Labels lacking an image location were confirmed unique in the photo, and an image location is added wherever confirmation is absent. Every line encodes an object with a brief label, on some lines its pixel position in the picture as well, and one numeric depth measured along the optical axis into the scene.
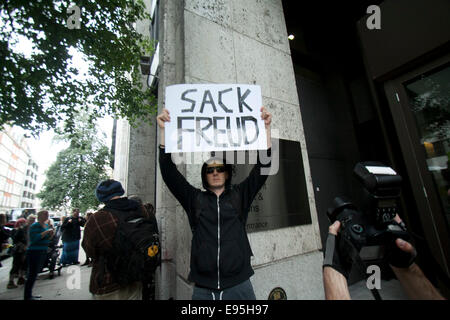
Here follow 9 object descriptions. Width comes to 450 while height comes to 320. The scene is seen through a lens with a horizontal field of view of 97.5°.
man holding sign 1.49
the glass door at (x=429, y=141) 2.63
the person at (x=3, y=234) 6.22
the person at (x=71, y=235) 5.74
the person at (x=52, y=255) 5.70
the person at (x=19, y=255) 4.90
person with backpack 1.95
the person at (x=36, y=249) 4.11
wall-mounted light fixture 6.57
